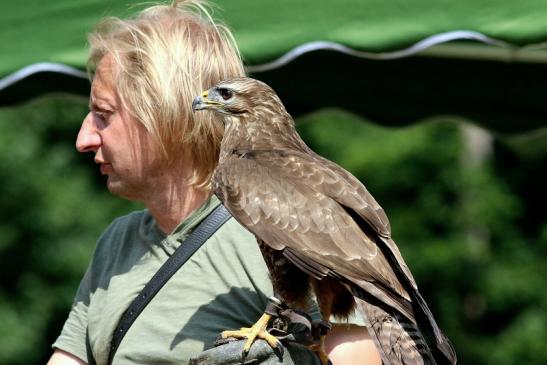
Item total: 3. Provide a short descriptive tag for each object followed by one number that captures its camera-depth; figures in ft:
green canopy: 22.75
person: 21.75
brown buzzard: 19.93
